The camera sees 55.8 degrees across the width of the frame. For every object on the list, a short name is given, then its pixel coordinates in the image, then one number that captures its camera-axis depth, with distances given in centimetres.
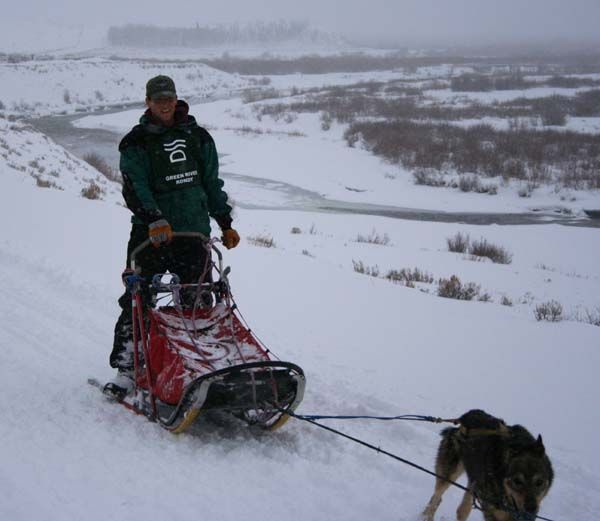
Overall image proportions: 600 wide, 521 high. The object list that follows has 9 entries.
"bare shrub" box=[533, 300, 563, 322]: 586
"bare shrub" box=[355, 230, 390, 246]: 1127
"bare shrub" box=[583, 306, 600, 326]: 624
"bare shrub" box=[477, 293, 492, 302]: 688
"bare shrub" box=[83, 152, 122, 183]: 1592
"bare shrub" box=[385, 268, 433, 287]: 789
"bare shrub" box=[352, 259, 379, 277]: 816
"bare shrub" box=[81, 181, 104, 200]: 1031
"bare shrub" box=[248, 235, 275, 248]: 876
